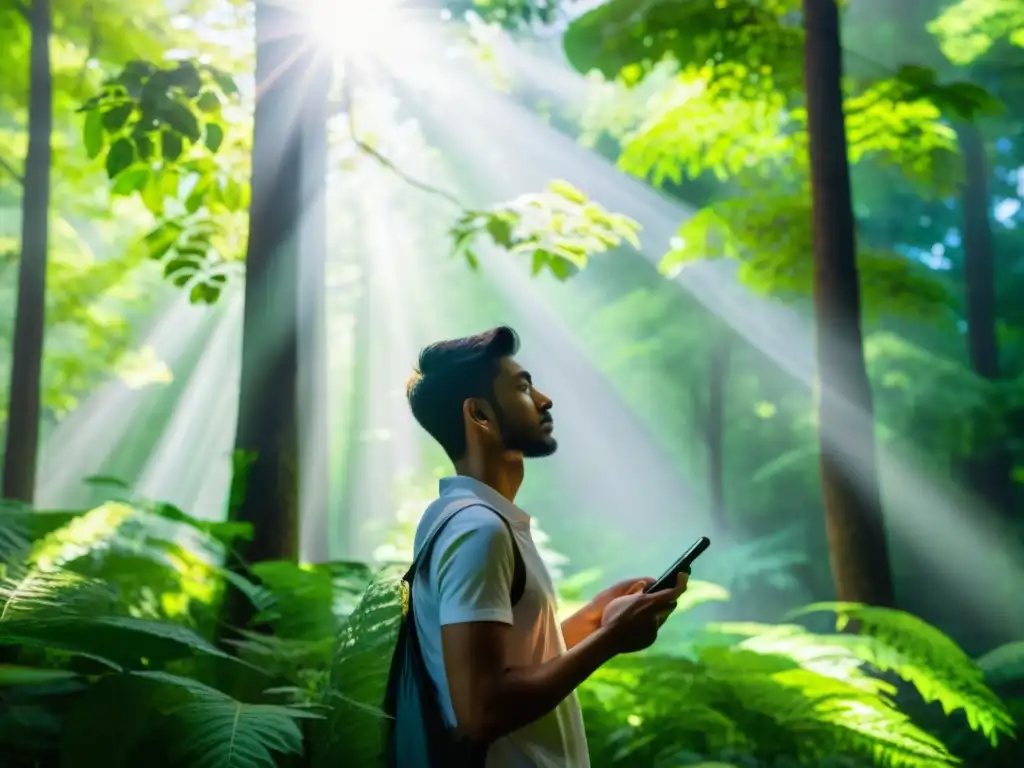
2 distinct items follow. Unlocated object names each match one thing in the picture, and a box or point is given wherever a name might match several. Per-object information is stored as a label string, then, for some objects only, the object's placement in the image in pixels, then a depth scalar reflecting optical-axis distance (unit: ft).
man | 4.46
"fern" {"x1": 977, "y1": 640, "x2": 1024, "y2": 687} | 13.82
